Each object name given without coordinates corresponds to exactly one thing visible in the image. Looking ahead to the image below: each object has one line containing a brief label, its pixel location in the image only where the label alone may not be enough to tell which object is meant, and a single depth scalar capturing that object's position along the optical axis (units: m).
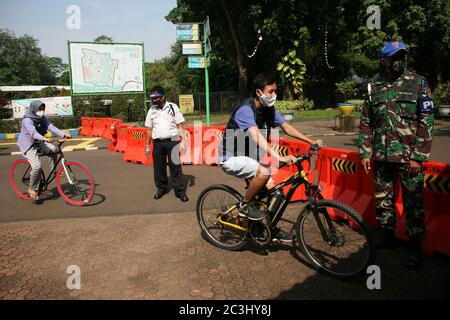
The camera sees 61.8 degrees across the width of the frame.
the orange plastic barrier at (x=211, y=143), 9.84
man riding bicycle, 3.83
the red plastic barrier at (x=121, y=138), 11.78
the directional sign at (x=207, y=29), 15.82
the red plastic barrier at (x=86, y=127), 18.12
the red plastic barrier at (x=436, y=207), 3.99
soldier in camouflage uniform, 3.76
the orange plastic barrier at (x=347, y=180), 4.90
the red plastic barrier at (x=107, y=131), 15.92
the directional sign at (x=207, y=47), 17.17
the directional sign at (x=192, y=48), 16.50
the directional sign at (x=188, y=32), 16.38
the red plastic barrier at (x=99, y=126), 16.84
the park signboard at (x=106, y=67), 18.47
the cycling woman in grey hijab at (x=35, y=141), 6.32
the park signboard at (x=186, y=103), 27.05
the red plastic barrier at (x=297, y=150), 6.15
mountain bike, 3.44
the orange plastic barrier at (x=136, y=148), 10.21
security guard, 6.78
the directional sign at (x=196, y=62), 16.75
